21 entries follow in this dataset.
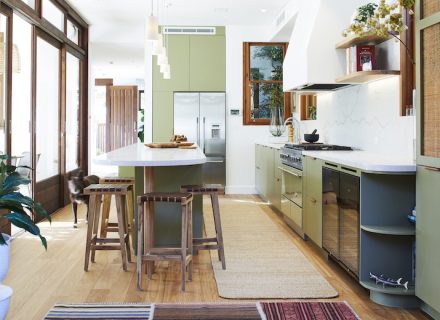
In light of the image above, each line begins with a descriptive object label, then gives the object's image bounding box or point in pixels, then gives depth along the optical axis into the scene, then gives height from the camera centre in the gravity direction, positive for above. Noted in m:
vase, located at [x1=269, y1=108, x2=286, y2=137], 8.12 +0.30
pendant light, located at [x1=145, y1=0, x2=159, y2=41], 4.48 +1.02
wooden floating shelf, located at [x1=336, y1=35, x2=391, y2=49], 4.36 +0.90
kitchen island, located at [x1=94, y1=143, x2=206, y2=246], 4.16 -0.34
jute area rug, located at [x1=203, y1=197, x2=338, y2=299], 3.36 -0.96
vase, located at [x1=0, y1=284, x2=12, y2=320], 2.22 -0.69
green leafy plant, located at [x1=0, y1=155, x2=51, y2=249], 2.20 -0.26
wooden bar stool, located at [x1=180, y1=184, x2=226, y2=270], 3.82 -0.48
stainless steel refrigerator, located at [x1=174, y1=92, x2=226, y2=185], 8.41 +0.39
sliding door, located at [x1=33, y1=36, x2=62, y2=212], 6.23 +0.24
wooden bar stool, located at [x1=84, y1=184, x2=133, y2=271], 3.78 -0.54
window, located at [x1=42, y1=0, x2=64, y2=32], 6.37 +1.70
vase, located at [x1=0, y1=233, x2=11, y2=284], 2.41 -0.54
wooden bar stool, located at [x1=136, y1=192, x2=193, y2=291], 3.38 -0.67
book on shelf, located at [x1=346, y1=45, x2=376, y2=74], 4.40 +0.75
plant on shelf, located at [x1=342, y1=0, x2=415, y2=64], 3.31 +0.85
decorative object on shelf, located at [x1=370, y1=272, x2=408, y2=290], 3.05 -0.83
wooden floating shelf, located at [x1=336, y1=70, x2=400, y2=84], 4.06 +0.57
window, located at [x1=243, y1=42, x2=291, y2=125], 8.64 +1.09
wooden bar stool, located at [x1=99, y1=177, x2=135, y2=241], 4.41 -0.58
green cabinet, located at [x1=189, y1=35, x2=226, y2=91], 8.55 +1.35
